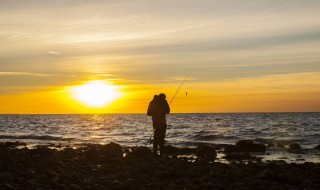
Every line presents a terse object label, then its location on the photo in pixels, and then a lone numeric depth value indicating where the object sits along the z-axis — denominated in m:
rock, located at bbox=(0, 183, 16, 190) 8.73
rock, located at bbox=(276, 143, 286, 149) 26.06
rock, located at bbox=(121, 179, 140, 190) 10.22
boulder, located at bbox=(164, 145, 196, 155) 22.14
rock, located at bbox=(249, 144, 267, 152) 23.50
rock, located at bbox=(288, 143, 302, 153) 23.58
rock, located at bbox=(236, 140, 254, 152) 23.35
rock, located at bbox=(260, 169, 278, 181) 11.38
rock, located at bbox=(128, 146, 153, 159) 17.77
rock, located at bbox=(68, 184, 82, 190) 9.67
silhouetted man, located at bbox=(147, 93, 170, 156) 17.22
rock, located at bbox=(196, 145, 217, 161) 19.47
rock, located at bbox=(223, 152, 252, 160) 19.31
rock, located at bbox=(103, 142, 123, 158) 18.92
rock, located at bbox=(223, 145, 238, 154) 22.83
